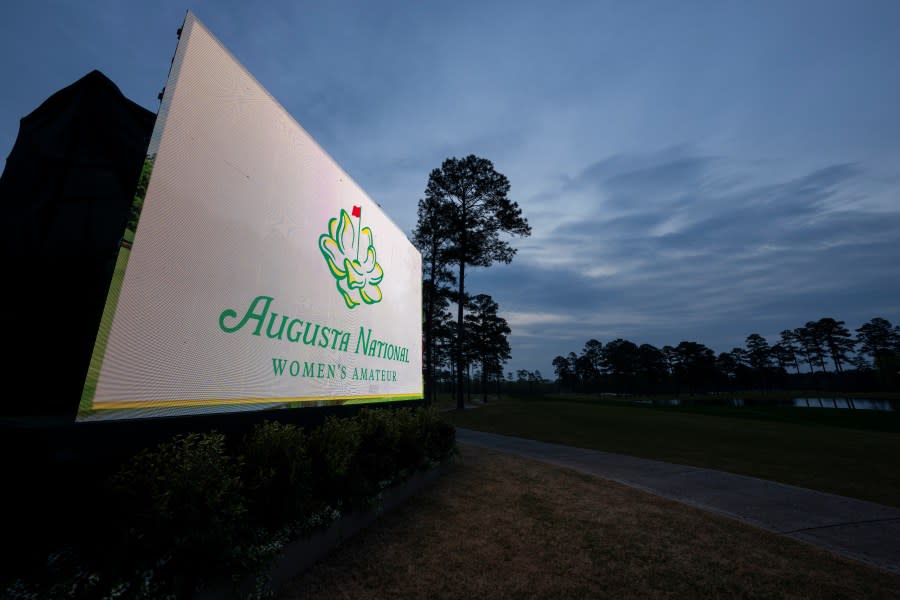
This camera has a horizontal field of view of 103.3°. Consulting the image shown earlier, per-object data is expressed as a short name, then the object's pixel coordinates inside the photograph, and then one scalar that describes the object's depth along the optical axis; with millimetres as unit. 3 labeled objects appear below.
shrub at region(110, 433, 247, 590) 2523
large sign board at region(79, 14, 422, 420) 2943
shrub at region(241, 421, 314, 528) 3516
